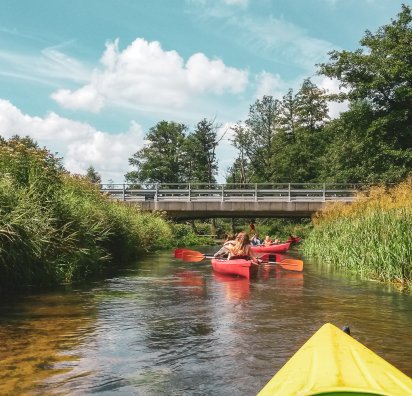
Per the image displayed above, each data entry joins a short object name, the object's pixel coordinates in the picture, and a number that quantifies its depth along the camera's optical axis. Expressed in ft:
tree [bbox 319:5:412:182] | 101.55
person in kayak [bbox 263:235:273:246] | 75.88
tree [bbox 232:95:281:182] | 201.36
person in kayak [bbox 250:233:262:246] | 78.38
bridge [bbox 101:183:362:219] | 102.58
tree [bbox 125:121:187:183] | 233.14
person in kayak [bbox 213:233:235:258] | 46.47
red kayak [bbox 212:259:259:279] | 41.34
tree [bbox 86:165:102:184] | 266.77
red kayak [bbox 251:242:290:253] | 73.05
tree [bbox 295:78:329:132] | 177.06
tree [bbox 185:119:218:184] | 218.79
